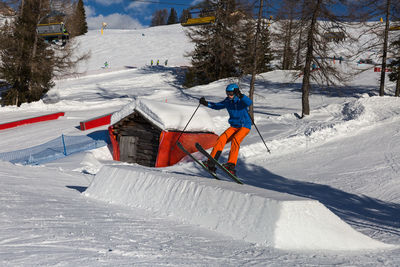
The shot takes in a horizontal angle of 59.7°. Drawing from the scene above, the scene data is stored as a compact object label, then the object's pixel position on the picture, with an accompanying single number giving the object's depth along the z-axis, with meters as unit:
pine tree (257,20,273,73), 37.76
